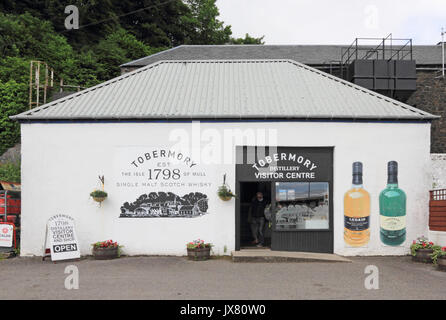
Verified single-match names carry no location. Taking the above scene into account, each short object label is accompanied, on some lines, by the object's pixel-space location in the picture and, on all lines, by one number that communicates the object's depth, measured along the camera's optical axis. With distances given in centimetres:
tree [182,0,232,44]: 3806
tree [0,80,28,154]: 2059
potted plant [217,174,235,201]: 1112
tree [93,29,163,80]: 2858
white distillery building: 1139
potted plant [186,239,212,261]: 1073
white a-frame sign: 1061
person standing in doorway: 1259
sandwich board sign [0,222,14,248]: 1134
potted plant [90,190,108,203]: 1101
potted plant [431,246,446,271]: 963
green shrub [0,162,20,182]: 1752
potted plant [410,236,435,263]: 1054
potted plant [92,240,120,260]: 1080
